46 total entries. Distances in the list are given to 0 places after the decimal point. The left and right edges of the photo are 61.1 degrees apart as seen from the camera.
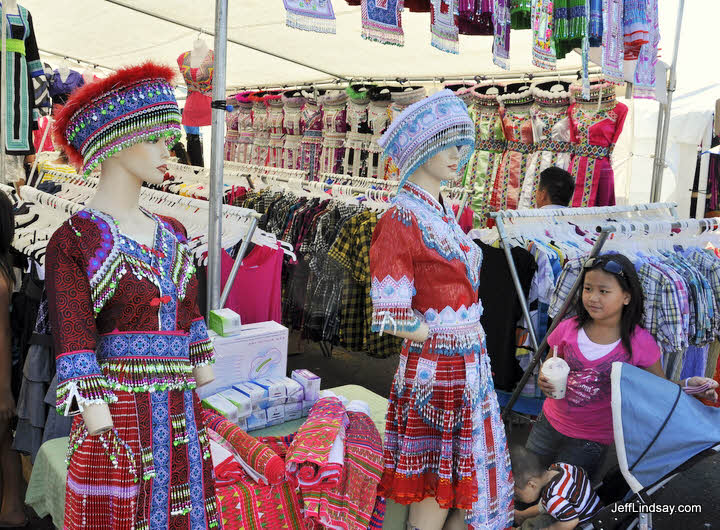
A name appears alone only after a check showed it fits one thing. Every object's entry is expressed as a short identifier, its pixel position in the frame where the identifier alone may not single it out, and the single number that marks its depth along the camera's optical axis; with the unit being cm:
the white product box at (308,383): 279
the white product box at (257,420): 259
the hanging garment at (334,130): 798
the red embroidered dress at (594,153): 563
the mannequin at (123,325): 147
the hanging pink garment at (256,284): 346
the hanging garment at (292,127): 860
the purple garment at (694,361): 348
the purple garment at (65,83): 690
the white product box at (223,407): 244
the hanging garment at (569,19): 358
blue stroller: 200
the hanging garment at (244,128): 951
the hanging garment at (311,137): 836
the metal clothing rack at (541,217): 300
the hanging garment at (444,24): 321
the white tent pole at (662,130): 473
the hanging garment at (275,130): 889
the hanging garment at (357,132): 767
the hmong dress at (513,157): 629
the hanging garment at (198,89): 526
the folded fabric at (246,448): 214
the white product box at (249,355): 260
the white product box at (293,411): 272
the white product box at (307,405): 278
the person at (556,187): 418
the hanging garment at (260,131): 917
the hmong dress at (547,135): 592
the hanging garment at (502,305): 345
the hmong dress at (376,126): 743
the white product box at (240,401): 250
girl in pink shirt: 261
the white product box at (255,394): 257
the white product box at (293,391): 270
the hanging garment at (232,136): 970
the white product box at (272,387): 263
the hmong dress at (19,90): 313
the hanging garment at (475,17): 326
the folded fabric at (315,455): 211
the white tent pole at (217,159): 246
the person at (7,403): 241
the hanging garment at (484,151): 657
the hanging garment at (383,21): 292
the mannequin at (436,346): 203
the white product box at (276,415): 264
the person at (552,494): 235
